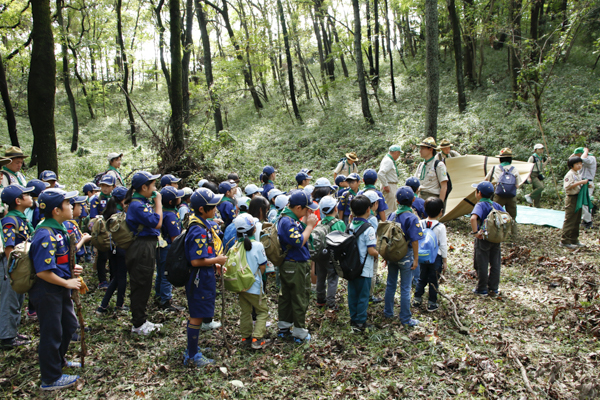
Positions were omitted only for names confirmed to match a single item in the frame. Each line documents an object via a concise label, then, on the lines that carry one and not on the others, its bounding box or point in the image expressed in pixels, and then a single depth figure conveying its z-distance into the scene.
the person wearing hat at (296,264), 4.82
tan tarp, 10.12
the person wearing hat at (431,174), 8.12
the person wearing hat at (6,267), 4.70
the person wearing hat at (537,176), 11.20
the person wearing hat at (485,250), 6.20
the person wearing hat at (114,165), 7.36
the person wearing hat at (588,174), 9.91
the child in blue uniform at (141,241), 4.99
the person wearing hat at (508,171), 8.72
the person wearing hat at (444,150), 9.64
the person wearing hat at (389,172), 8.09
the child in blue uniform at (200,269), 4.35
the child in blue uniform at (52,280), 3.80
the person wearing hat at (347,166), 9.33
